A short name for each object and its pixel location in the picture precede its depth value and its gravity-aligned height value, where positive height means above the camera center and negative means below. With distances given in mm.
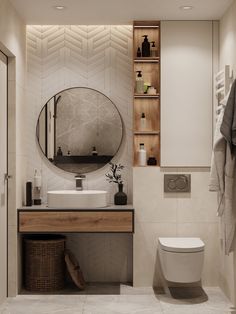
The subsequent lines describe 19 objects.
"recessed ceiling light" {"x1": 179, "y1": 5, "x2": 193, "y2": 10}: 2851 +1202
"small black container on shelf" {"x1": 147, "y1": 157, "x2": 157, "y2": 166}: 3178 -79
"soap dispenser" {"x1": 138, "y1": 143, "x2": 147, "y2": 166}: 3154 -33
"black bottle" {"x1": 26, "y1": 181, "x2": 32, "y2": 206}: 3117 -361
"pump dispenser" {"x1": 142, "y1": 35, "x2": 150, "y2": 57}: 3181 +961
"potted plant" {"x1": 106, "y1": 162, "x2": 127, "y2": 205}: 3183 -249
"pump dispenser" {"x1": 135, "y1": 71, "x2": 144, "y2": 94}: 3178 +623
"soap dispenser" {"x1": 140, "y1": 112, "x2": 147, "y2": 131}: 3210 +288
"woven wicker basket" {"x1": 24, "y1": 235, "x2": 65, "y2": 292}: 3061 -985
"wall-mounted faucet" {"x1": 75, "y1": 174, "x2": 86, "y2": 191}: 3205 -274
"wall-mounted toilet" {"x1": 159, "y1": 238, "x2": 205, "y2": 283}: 2764 -863
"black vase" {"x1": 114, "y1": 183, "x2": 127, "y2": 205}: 3181 -408
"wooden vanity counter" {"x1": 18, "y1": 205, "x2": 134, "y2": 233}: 2963 -567
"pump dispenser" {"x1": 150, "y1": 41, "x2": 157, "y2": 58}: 3247 +965
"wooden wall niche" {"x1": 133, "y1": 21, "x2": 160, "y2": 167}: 3239 +444
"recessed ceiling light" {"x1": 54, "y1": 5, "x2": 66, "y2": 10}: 2830 +1193
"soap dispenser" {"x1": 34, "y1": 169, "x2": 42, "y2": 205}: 3189 -315
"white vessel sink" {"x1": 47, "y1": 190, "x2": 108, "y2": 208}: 2971 -394
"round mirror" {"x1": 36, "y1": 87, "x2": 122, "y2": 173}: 3300 +277
